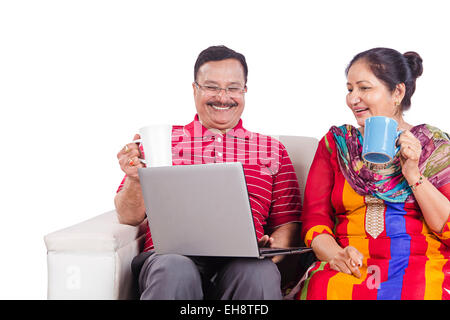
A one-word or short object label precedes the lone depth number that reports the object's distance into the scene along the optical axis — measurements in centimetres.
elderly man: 181
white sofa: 170
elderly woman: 164
